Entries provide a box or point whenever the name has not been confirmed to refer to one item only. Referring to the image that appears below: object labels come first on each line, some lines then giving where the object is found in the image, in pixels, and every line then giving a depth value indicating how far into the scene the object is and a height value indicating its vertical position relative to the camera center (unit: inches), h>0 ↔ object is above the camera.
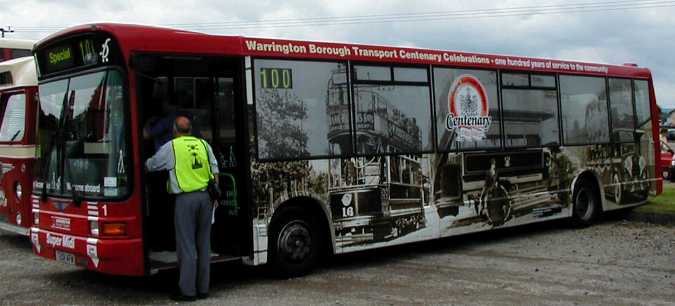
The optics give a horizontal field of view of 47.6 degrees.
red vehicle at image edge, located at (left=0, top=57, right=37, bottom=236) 428.1 +34.4
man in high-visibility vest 299.3 +0.4
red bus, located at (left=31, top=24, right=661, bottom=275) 297.9 +21.7
